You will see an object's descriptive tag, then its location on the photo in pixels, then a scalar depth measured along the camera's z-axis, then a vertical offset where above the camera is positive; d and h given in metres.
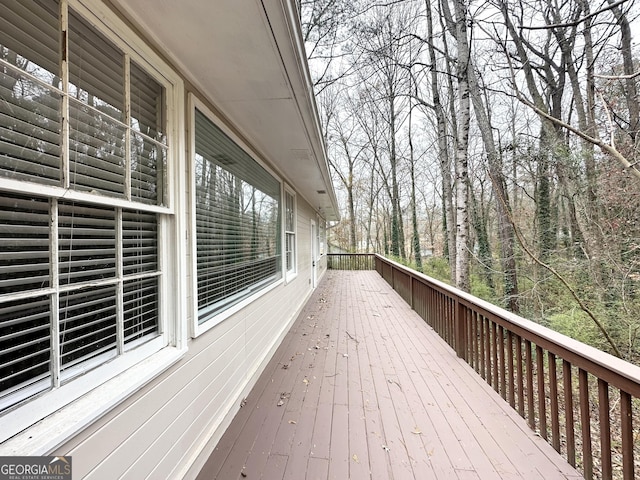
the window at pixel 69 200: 0.86 +0.19
